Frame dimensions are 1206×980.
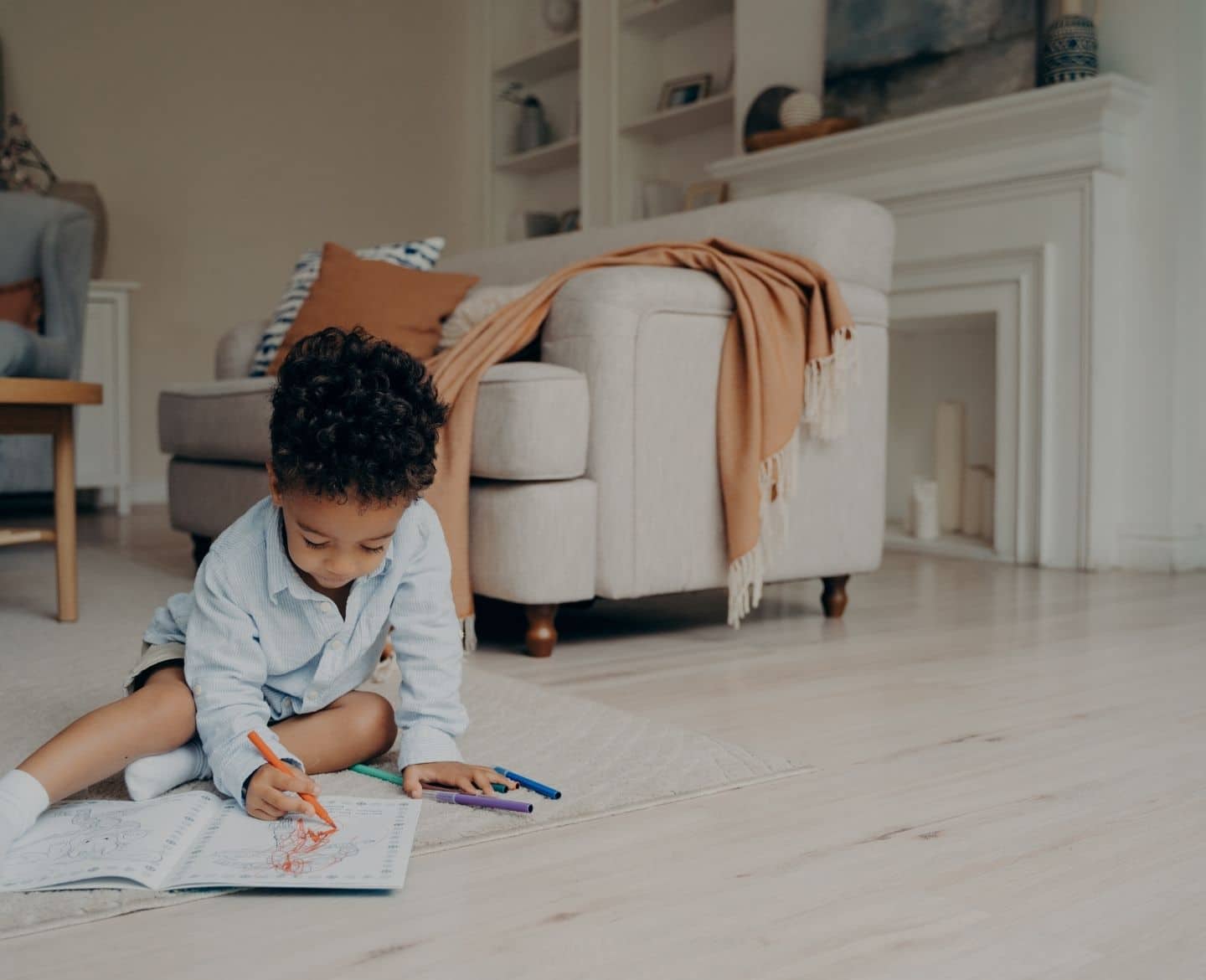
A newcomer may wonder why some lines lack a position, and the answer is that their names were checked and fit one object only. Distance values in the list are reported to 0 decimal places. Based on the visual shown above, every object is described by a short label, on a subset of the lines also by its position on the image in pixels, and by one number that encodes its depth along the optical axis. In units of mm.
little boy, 1063
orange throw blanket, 2092
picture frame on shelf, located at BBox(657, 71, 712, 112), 4703
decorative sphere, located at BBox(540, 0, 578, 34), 5273
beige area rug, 1055
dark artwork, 3307
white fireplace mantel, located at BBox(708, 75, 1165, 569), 3109
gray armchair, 3252
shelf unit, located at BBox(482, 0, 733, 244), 4746
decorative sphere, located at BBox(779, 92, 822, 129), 3873
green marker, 1188
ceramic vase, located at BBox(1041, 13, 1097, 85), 3125
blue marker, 1164
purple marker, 1117
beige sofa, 1953
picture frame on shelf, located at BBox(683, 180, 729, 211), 4414
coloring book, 934
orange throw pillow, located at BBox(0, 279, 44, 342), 3523
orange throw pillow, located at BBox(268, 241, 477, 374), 2666
